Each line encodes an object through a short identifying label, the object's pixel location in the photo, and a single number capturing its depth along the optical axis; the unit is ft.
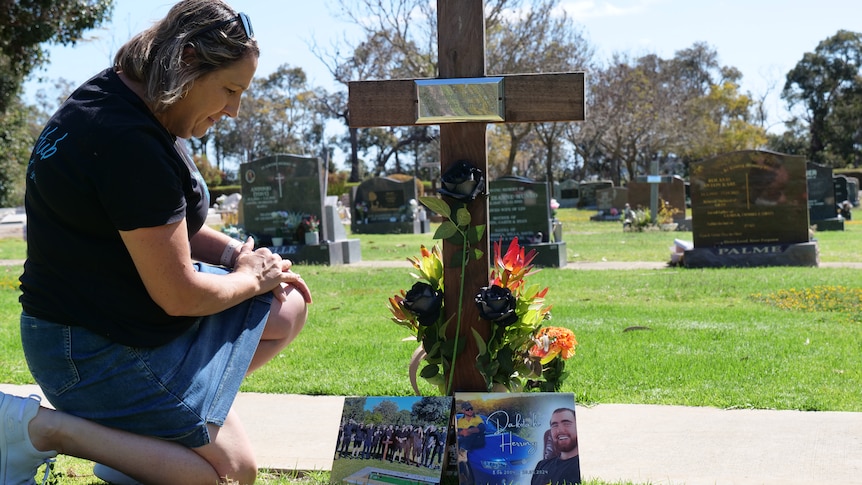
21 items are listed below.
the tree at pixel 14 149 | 118.73
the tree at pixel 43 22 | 57.36
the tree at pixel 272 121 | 225.15
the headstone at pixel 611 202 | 100.17
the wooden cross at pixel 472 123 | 10.60
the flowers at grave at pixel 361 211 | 79.66
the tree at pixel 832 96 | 205.98
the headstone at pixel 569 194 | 152.87
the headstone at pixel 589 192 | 146.61
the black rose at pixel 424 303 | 10.46
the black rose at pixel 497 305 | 10.09
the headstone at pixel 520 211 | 45.60
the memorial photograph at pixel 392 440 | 9.86
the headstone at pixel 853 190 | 107.99
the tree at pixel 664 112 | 145.18
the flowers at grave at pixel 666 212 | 76.81
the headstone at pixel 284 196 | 48.67
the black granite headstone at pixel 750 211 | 40.29
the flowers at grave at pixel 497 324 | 10.46
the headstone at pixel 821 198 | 71.92
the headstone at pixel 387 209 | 78.79
